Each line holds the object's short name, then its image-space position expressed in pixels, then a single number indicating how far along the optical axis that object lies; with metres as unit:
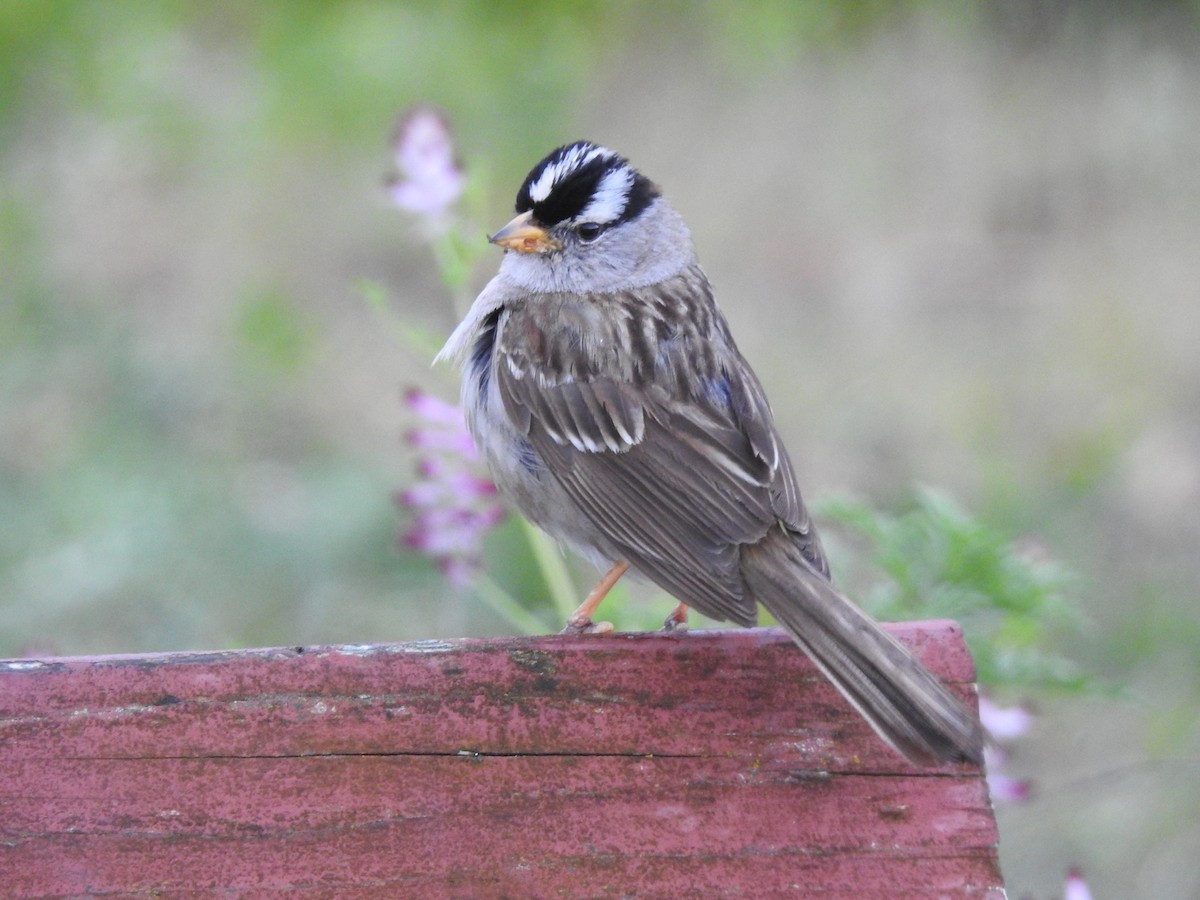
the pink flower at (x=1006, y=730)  5.44
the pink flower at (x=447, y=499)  6.01
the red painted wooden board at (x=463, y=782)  3.54
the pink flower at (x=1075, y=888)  4.42
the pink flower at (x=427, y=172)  6.06
